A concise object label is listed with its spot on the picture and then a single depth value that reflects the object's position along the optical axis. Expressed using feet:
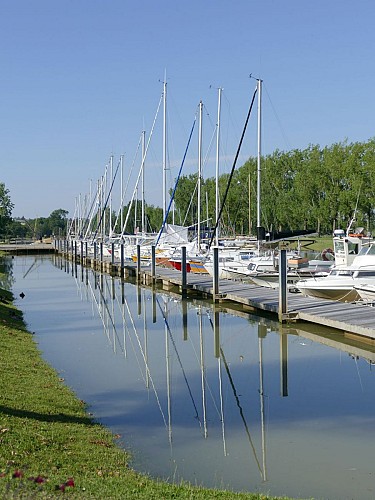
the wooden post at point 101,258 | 191.72
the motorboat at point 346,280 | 88.43
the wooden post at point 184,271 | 113.70
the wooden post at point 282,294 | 77.66
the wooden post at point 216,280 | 99.53
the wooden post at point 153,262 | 137.29
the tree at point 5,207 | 366.26
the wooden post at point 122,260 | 162.31
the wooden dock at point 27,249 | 320.09
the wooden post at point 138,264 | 144.56
